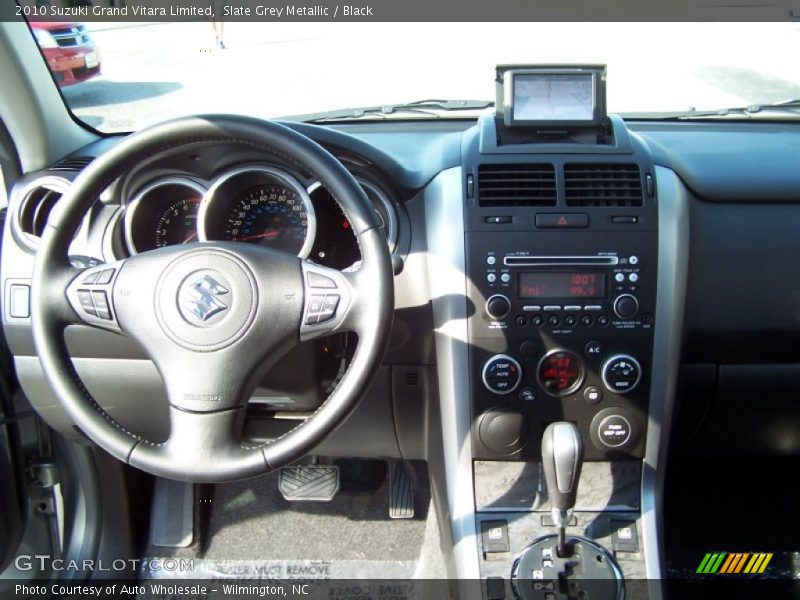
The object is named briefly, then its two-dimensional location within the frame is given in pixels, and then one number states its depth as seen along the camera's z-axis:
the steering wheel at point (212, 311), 1.45
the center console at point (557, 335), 1.79
